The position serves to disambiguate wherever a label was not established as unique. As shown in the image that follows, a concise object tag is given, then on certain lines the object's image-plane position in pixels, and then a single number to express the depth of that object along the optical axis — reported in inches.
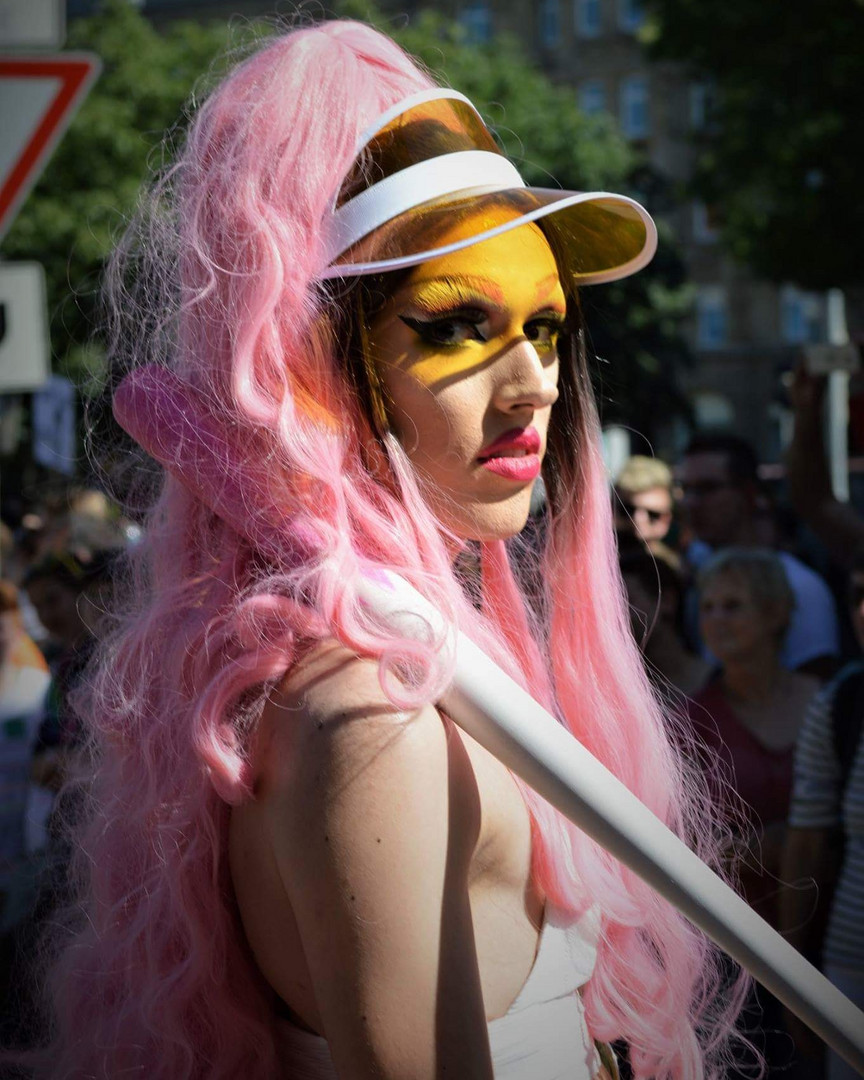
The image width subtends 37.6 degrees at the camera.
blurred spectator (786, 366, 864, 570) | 184.2
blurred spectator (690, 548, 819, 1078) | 135.4
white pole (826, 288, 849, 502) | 631.8
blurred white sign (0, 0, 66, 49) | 115.3
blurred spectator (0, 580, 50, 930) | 181.3
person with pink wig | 45.6
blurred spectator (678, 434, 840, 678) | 202.7
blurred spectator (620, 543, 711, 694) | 161.9
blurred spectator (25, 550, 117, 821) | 152.1
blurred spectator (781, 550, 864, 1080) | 120.4
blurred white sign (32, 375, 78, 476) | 367.9
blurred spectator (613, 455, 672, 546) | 201.5
